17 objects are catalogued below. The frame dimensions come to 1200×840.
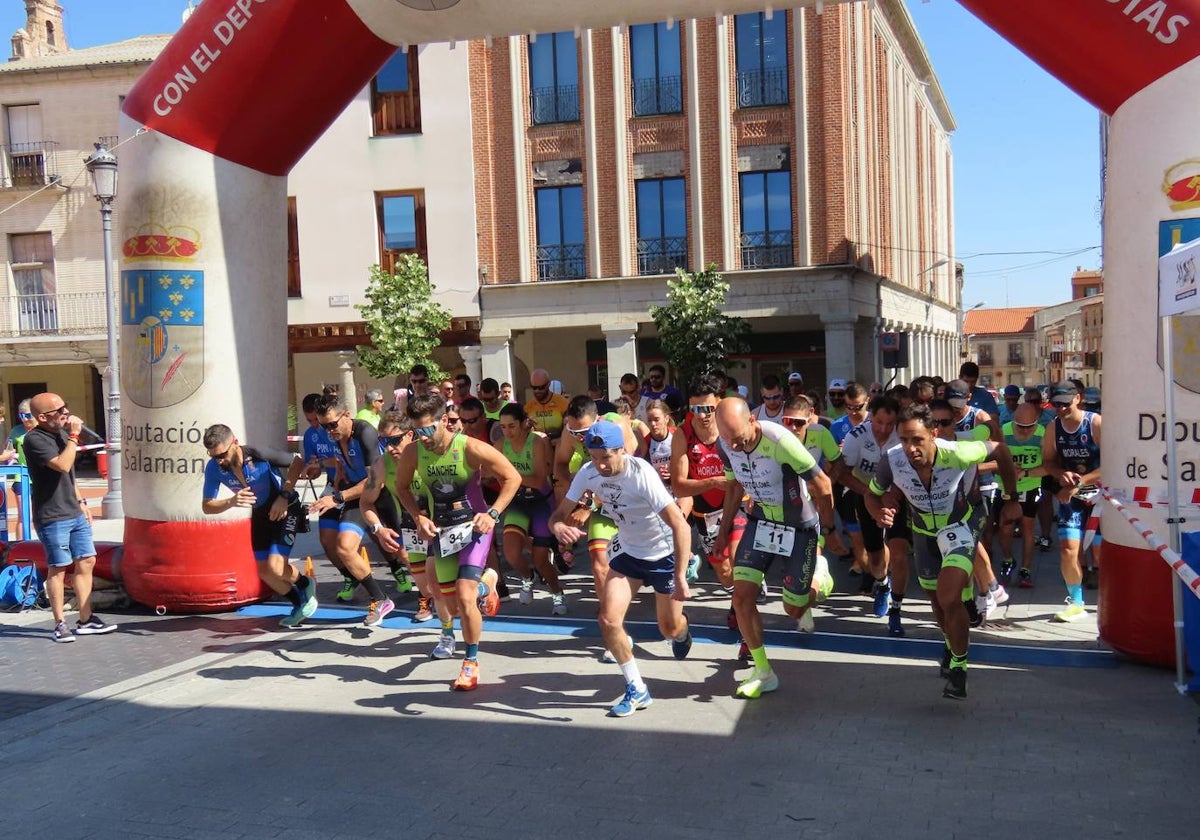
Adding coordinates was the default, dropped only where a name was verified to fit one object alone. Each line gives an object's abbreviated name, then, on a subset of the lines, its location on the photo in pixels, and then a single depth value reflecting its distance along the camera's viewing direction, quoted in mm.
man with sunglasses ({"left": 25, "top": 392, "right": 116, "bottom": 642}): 8562
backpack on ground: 10070
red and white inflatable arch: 8680
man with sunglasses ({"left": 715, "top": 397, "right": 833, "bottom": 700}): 6594
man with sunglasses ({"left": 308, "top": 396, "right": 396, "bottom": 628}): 9070
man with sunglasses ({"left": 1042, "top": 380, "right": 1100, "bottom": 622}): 8461
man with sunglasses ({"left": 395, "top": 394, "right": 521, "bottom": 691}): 7055
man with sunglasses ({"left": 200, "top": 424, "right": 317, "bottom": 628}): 8242
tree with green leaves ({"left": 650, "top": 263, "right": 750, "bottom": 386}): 22906
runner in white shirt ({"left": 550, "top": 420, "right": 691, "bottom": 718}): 6355
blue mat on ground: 7277
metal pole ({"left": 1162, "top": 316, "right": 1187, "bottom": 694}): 6305
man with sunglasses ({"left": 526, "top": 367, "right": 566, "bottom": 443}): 11961
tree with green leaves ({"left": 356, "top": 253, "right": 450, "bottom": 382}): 24453
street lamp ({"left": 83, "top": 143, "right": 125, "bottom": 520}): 14625
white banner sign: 5680
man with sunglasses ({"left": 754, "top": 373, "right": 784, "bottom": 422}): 11164
